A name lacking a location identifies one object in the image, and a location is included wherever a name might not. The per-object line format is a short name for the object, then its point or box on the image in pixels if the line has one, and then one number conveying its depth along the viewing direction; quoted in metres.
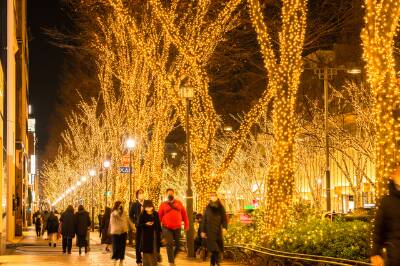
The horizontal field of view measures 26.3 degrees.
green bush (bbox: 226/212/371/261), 15.24
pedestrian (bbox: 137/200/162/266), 17.27
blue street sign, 37.96
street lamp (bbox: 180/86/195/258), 24.06
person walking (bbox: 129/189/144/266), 22.20
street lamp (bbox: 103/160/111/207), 52.62
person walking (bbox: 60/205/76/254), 29.25
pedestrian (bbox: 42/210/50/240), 50.97
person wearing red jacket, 19.28
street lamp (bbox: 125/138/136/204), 37.28
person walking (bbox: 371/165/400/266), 8.49
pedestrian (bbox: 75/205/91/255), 28.69
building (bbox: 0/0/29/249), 29.75
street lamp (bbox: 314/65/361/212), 38.66
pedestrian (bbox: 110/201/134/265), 21.02
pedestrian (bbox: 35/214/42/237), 53.00
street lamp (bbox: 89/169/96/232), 62.81
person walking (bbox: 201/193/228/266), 18.12
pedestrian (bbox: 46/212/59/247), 38.12
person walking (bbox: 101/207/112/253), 24.73
